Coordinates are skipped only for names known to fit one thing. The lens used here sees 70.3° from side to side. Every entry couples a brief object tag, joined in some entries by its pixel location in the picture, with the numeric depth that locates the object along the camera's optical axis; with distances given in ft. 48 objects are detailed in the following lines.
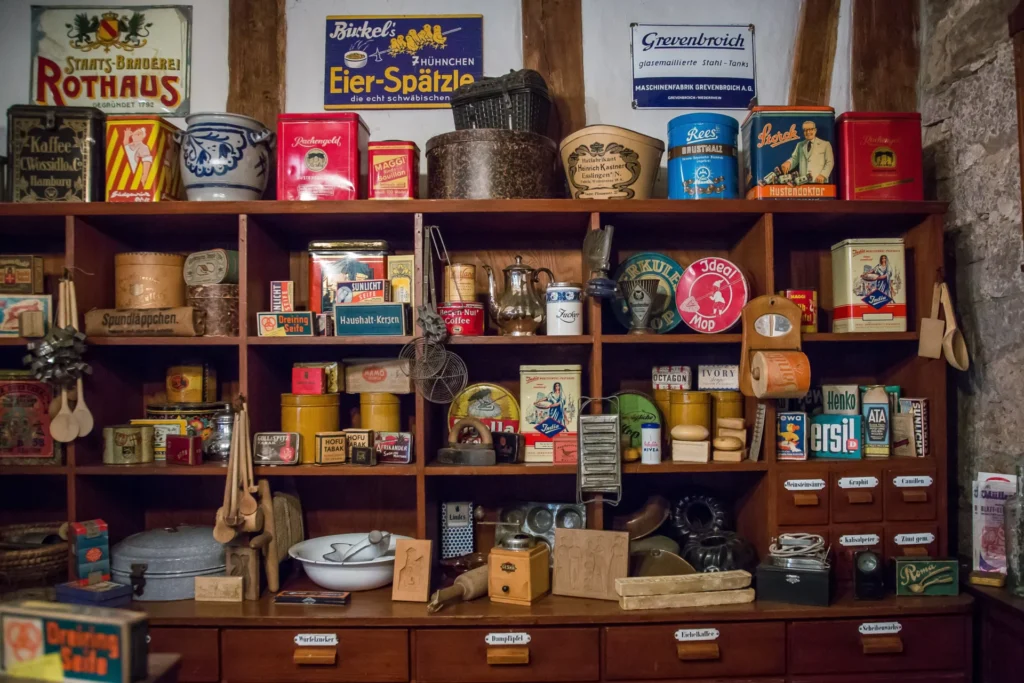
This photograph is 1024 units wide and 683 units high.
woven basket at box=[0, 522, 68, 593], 8.05
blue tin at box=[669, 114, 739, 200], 8.61
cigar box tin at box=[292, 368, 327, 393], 8.82
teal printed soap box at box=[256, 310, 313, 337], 8.50
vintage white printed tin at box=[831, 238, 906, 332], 8.54
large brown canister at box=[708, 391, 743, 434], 8.82
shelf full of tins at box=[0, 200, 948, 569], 8.35
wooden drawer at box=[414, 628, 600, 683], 7.56
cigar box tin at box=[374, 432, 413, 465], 8.60
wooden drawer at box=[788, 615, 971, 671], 7.66
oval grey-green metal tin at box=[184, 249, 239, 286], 8.72
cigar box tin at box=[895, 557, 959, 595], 7.90
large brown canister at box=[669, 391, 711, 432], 8.79
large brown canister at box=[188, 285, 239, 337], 8.63
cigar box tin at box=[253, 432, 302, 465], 8.43
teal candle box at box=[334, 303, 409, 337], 8.45
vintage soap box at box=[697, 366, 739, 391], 9.13
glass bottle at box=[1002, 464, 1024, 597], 7.41
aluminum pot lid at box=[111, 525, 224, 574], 8.10
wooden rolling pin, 7.66
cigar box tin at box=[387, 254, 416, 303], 8.89
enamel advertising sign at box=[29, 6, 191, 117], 9.95
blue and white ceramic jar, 8.50
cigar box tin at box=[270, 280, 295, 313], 8.84
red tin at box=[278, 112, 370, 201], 8.68
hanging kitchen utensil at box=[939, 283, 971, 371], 8.30
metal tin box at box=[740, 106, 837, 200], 8.52
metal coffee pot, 8.76
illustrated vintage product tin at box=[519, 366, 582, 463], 8.76
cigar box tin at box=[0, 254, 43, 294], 8.82
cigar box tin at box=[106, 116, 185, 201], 8.63
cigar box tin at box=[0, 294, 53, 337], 8.68
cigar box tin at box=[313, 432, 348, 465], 8.44
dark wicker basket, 8.72
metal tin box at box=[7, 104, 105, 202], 8.62
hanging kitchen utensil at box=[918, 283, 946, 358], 8.32
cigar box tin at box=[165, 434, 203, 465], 8.41
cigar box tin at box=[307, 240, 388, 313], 8.91
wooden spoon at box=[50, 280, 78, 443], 8.21
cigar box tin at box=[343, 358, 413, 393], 8.96
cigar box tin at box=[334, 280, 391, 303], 8.70
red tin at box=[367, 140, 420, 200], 8.67
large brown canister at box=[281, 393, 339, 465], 8.66
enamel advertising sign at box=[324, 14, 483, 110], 9.94
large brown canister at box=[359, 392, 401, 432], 8.89
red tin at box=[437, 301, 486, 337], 8.63
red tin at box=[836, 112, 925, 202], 8.54
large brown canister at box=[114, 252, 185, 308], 8.73
